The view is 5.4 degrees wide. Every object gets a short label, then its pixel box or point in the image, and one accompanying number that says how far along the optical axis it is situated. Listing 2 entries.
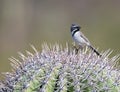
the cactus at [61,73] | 7.29
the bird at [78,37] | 8.59
